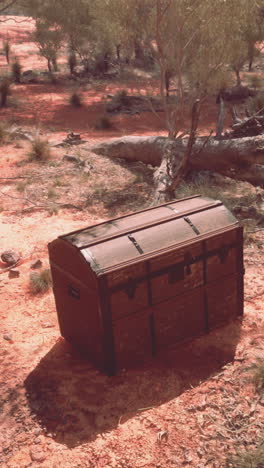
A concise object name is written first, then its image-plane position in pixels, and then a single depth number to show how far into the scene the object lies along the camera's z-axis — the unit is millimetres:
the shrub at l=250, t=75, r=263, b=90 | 21312
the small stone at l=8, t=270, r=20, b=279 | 6766
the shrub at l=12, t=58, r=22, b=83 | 23892
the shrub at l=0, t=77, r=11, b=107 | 19891
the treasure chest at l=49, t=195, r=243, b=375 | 4289
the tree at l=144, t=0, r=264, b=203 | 9953
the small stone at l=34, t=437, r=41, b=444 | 3873
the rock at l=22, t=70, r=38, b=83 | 24453
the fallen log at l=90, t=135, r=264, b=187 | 9195
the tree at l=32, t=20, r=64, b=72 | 24338
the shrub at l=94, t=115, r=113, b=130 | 17000
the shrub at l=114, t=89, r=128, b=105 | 19766
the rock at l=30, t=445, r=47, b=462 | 3725
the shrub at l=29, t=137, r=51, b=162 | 12070
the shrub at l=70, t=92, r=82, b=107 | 20281
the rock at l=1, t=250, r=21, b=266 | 7098
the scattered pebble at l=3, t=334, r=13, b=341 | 5258
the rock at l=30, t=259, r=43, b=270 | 6930
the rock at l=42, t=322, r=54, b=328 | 5512
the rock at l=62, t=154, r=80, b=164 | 11873
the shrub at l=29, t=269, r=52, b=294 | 6281
